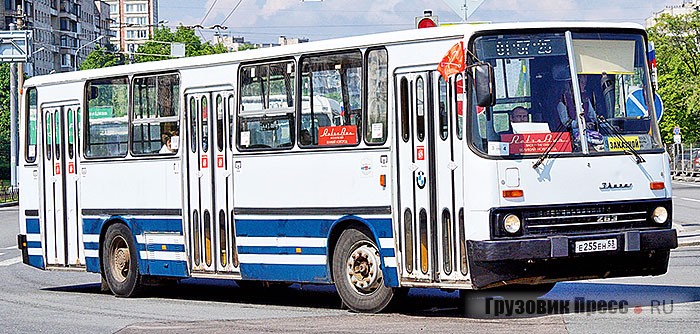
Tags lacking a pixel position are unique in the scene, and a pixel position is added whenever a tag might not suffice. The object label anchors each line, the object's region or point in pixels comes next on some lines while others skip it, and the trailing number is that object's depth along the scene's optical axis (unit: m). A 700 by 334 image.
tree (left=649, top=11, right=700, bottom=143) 91.89
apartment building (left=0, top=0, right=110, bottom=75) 145.00
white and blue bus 13.04
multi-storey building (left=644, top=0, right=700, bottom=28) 170.95
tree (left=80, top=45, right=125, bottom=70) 111.12
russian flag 13.95
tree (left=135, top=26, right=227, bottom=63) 126.31
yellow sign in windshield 13.41
